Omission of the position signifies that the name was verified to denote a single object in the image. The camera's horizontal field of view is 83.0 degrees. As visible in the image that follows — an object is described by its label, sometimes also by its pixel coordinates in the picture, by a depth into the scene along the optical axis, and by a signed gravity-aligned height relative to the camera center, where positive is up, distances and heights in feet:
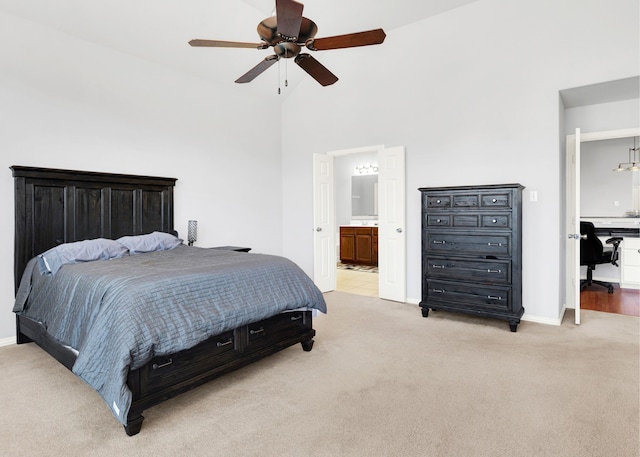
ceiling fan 7.28 +4.29
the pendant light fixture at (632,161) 19.95 +3.64
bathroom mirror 27.12 +2.30
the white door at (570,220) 14.23 +0.24
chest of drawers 11.87 -0.84
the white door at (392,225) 15.55 +0.07
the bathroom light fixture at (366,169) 27.14 +4.41
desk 17.61 -1.23
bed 6.45 -1.56
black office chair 16.80 -1.12
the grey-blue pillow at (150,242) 11.80 -0.49
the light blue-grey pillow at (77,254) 9.51 -0.72
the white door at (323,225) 17.93 +0.10
